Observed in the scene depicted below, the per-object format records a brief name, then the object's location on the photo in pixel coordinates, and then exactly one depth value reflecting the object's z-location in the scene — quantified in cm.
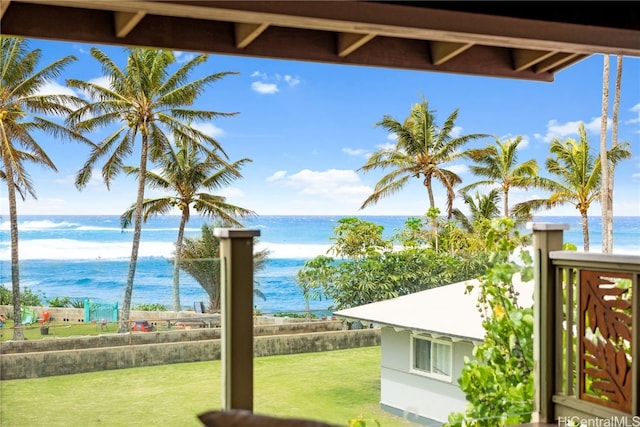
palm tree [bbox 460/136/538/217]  2538
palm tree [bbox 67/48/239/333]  1898
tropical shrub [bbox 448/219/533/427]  334
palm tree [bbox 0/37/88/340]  1716
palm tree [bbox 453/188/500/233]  2595
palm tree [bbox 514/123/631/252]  2327
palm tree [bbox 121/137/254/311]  2258
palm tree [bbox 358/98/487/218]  2461
